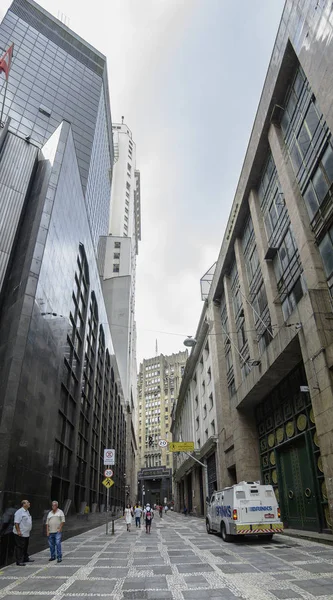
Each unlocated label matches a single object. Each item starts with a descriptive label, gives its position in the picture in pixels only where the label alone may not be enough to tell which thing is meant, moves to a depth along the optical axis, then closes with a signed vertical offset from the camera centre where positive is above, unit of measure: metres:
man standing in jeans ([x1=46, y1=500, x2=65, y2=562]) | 11.26 -0.55
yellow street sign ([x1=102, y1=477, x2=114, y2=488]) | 20.84 +1.32
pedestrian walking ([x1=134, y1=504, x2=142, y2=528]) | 27.06 -0.40
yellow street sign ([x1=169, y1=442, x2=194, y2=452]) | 35.72 +5.23
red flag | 21.36 +22.96
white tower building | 77.12 +55.37
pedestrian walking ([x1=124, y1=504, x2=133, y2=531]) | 24.33 -0.69
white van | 13.78 -0.20
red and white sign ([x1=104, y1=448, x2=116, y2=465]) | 21.11 +2.62
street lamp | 20.28 +8.01
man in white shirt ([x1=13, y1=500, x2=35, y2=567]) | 10.38 -0.55
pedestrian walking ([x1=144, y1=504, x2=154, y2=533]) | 21.50 -0.58
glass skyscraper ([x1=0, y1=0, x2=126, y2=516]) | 13.35 +8.34
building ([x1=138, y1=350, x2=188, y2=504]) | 115.69 +27.35
